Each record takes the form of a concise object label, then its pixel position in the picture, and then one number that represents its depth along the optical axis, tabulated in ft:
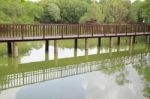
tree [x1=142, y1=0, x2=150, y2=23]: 116.06
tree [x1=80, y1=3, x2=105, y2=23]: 146.68
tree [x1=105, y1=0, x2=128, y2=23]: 147.84
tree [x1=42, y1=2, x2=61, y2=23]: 160.44
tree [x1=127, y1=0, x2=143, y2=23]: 142.78
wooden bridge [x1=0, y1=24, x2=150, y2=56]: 57.77
